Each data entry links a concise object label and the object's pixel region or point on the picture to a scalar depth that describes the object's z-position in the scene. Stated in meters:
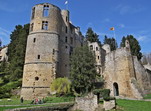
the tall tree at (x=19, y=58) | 29.19
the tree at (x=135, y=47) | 33.92
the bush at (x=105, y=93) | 16.38
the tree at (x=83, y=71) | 22.44
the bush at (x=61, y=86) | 22.13
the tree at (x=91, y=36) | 48.78
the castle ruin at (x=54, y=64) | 23.19
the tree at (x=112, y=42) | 53.09
